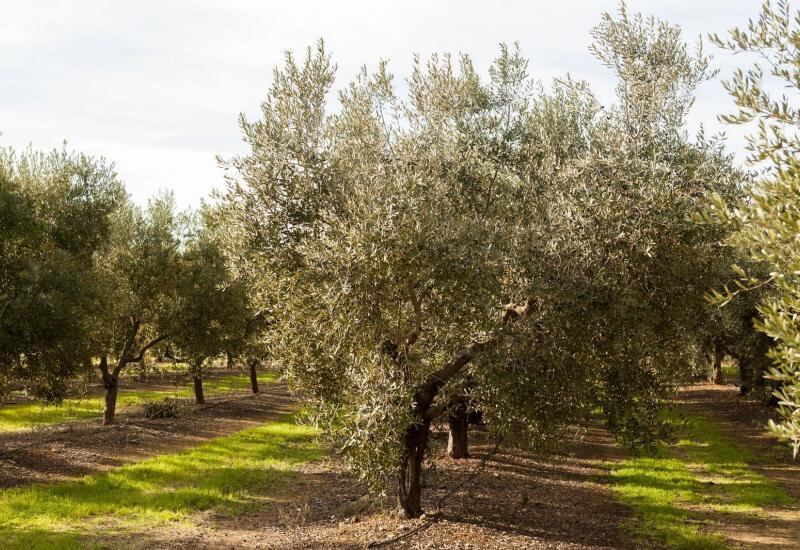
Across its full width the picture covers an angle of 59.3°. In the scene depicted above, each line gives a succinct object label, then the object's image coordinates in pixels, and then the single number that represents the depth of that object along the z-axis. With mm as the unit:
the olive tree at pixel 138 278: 37969
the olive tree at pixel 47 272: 24359
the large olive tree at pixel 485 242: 14234
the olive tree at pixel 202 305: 40781
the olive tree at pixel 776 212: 7211
